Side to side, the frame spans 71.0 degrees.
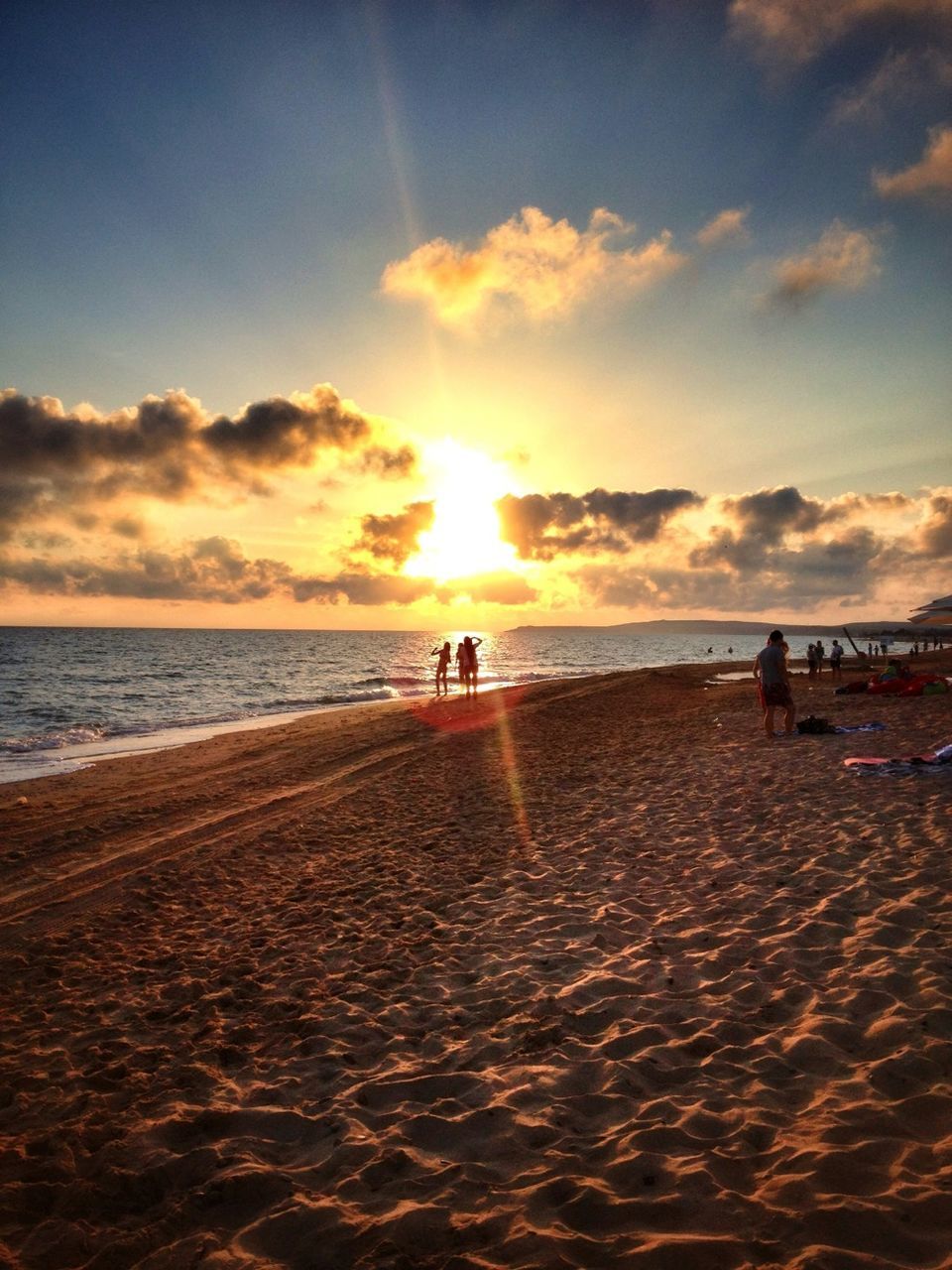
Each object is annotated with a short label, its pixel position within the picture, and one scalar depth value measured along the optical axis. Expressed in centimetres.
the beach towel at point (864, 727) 1556
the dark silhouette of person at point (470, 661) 2923
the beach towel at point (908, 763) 1102
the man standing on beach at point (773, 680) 1480
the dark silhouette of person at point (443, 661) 3188
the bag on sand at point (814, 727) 1528
